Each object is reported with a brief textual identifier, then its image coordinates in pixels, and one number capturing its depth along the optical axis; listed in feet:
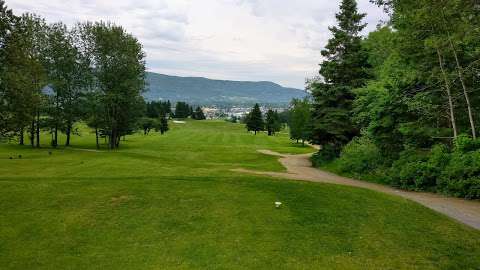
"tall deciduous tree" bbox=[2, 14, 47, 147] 87.51
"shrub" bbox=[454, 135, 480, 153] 58.19
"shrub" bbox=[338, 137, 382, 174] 83.10
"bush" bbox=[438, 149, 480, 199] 52.75
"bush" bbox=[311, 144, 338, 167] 109.19
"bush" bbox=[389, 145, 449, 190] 61.62
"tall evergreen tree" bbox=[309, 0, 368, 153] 106.52
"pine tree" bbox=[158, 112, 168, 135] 325.09
